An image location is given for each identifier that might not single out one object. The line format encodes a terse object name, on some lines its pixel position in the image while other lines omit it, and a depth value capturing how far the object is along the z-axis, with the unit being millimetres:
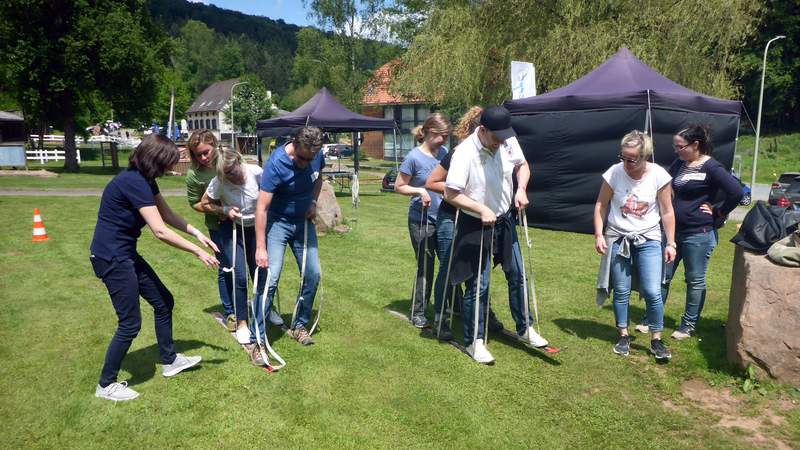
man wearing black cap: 4055
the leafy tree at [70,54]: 23422
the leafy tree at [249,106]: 55188
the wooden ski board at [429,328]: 4712
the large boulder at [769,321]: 3857
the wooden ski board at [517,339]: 4586
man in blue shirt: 4121
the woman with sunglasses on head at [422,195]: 4773
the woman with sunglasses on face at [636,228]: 4309
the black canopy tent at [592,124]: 9828
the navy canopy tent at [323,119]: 15953
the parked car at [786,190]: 15718
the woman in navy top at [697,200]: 4559
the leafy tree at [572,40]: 15844
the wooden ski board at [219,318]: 5190
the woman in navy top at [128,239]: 3531
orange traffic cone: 8859
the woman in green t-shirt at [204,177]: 4484
